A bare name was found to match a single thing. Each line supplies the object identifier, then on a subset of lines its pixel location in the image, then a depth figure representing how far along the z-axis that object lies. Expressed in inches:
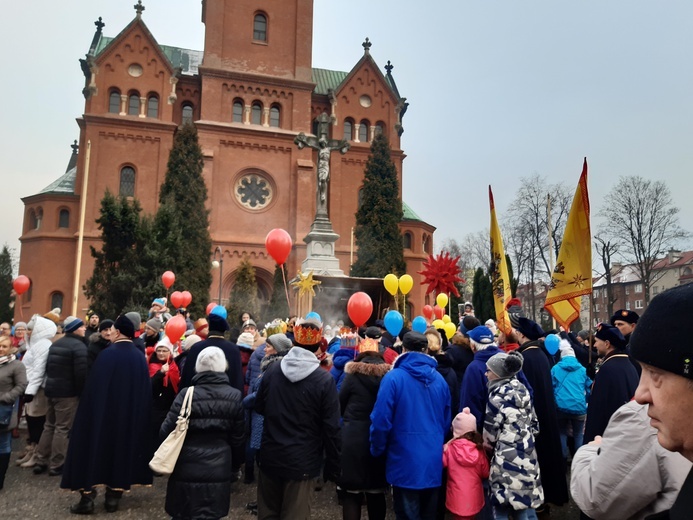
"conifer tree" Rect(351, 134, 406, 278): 1208.8
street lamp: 1064.1
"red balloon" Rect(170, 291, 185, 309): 604.0
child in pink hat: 181.6
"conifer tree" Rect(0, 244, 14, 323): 1381.6
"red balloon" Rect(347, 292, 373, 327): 342.0
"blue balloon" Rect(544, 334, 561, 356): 310.8
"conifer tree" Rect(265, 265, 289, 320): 1035.0
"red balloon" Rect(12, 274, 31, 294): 565.0
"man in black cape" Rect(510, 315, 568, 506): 213.0
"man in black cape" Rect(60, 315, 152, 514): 216.7
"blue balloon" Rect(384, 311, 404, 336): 316.5
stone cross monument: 676.1
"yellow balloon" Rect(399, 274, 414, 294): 518.1
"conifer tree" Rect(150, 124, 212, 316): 1051.9
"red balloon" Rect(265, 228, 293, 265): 431.8
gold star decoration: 559.7
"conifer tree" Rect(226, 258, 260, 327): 1000.9
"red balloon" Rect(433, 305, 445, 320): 557.8
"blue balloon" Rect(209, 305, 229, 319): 249.9
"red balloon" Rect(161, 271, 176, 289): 679.7
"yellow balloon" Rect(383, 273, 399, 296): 498.3
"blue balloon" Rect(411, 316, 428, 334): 328.2
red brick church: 1149.7
